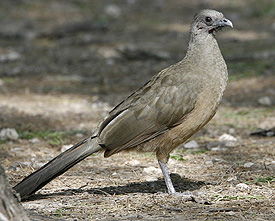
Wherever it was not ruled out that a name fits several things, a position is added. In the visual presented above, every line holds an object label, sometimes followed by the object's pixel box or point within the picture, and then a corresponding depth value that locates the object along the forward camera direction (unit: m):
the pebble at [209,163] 10.58
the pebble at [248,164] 10.25
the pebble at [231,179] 9.37
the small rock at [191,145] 11.92
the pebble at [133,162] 10.84
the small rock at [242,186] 8.76
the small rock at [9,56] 21.20
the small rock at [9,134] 12.36
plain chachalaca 9.07
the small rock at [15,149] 11.59
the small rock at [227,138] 12.30
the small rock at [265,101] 15.15
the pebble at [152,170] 10.36
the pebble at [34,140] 12.33
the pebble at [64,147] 11.57
